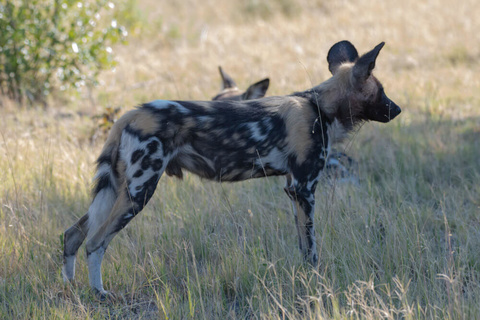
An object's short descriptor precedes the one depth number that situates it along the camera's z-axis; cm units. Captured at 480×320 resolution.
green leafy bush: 1253
